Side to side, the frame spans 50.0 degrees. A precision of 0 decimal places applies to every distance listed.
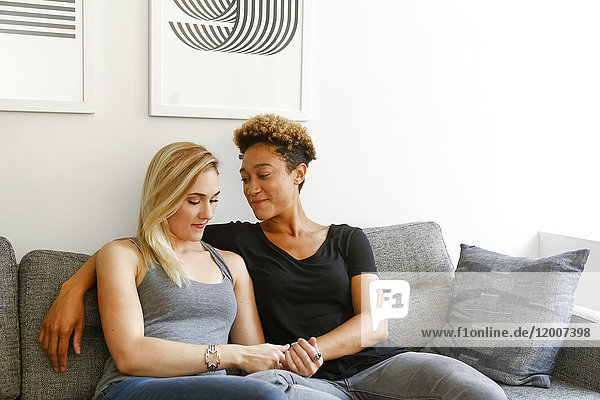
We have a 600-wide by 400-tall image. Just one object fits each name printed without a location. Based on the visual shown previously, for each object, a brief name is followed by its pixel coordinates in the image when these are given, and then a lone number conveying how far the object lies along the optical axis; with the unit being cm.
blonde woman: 165
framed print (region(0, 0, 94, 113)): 208
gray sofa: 180
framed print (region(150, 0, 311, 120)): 227
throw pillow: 209
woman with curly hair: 187
